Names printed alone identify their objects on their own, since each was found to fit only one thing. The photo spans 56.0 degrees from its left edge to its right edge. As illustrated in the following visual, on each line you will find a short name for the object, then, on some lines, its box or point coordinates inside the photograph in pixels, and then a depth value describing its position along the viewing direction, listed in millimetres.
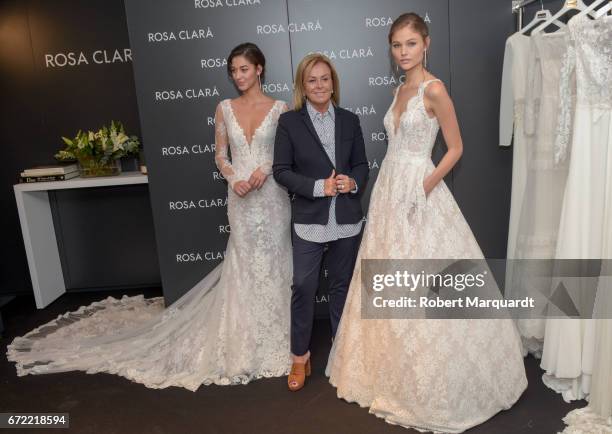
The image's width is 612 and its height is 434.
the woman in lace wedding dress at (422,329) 2717
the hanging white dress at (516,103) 3291
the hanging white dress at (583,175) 2688
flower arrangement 4543
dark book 4594
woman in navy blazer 3004
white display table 4520
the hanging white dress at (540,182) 3084
